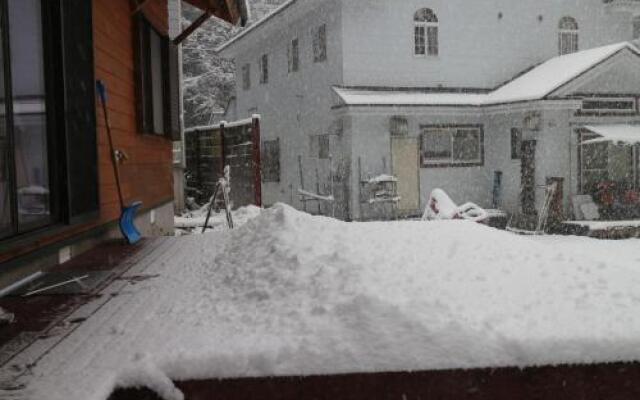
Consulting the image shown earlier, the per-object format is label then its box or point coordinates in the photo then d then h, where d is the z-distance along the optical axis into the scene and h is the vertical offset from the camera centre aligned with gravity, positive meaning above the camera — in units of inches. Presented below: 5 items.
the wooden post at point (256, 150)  485.1 +15.6
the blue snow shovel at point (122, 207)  192.9 -10.8
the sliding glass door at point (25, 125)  108.5 +11.0
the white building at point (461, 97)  662.5 +71.1
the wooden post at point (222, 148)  555.9 +20.4
